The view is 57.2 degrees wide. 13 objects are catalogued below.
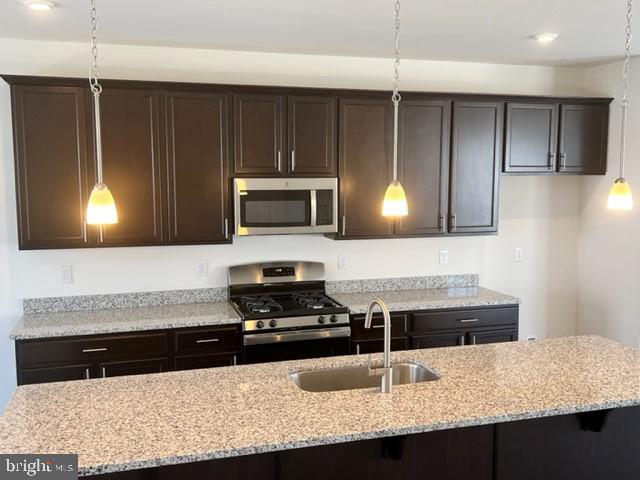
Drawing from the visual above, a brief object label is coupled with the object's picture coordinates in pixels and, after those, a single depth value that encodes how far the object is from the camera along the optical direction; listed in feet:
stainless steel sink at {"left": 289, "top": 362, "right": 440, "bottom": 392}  8.51
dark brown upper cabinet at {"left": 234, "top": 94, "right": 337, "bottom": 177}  12.42
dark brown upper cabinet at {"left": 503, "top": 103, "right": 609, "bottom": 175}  14.19
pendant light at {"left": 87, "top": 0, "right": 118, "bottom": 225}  7.16
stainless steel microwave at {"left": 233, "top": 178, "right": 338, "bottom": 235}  12.50
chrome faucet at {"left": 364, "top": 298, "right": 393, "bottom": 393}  7.62
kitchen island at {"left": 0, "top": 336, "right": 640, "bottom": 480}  6.16
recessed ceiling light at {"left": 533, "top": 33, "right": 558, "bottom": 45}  11.64
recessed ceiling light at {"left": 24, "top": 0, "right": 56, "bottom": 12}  9.27
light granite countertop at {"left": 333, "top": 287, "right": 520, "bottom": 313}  13.07
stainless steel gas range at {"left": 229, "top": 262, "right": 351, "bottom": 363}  11.99
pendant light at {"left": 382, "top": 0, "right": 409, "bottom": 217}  8.40
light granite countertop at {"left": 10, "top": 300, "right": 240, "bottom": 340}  11.07
